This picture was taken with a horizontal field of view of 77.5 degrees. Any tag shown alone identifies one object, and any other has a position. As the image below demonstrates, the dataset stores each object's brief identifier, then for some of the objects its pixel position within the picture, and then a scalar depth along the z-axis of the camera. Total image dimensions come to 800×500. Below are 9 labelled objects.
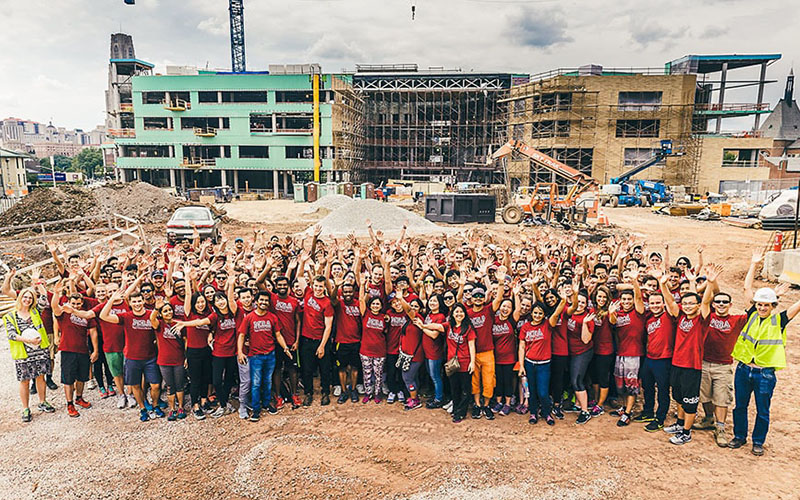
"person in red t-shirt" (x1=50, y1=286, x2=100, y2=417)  6.05
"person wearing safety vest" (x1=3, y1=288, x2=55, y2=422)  6.03
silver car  16.72
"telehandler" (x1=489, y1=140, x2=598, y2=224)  24.81
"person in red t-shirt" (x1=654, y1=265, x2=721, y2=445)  5.38
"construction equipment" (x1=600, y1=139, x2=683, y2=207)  36.36
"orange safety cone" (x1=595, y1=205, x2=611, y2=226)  25.06
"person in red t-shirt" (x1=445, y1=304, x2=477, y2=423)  5.88
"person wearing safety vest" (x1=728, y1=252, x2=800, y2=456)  5.04
